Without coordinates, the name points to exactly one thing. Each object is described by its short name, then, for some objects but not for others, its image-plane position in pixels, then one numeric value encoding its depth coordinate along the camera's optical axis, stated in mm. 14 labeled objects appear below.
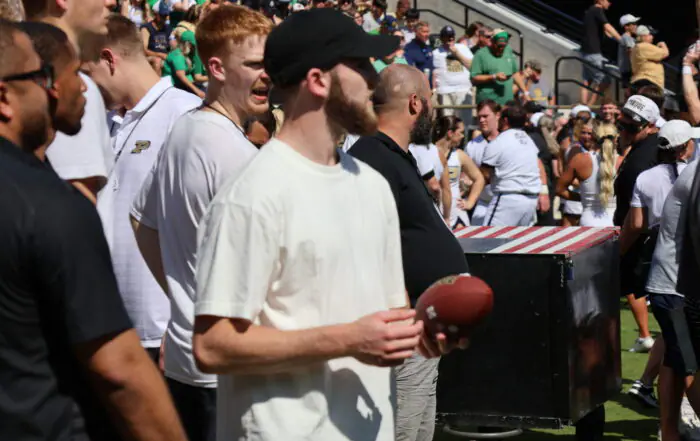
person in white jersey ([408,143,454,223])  9148
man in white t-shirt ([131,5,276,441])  4098
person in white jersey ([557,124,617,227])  12289
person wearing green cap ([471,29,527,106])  20016
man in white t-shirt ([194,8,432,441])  2965
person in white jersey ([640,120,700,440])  7055
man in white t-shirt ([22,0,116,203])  3615
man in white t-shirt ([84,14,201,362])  4641
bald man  5016
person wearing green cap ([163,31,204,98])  16844
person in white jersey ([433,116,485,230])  12398
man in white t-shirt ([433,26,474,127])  20953
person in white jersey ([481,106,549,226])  12742
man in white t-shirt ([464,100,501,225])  13649
